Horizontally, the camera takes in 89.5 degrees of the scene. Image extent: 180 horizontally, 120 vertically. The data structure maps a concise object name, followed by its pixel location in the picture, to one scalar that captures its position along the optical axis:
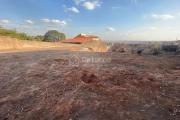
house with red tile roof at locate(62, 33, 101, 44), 18.11
